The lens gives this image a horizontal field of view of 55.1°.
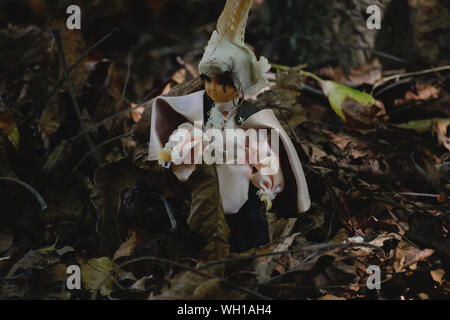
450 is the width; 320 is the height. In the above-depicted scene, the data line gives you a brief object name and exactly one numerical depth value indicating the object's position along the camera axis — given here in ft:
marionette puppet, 2.59
